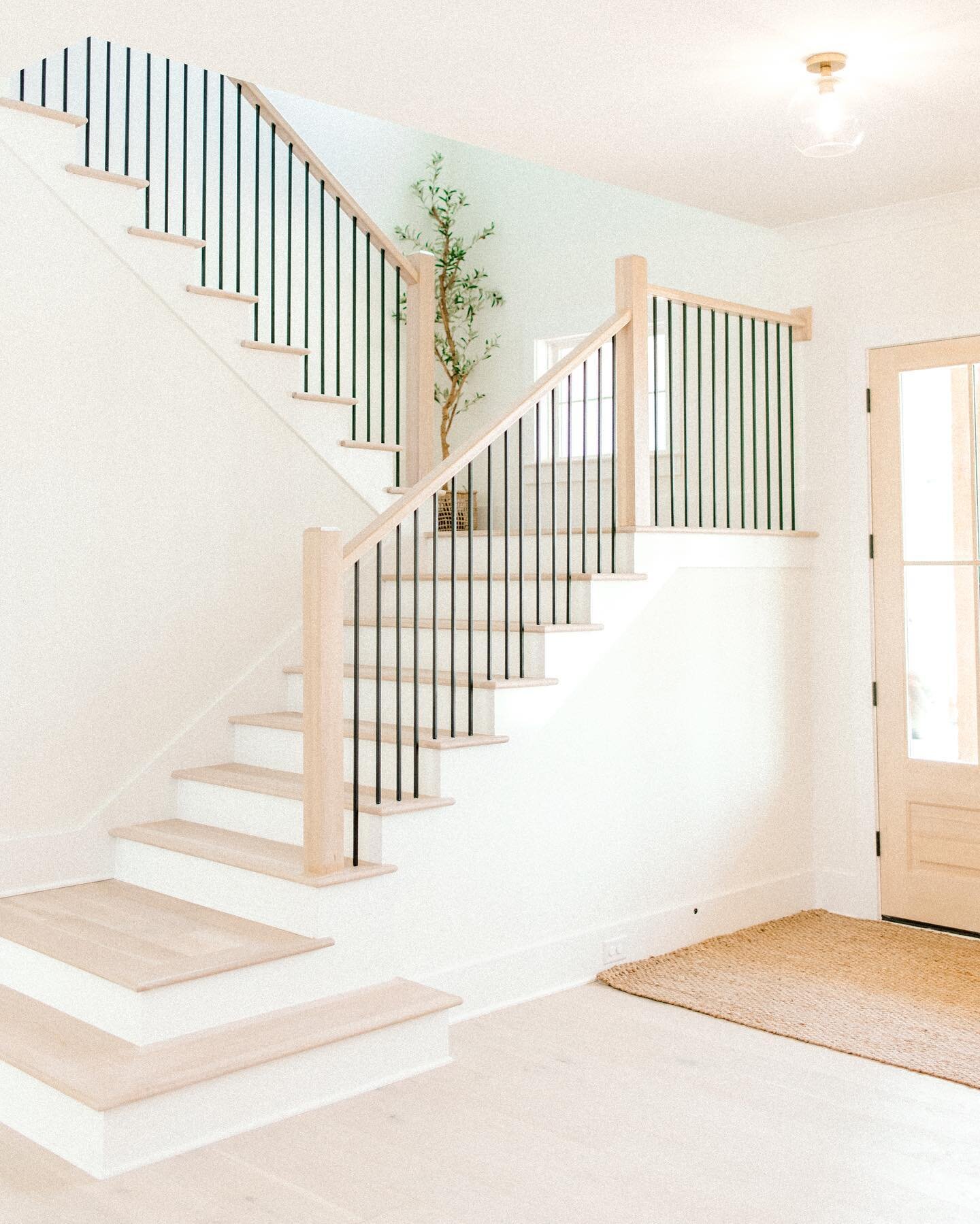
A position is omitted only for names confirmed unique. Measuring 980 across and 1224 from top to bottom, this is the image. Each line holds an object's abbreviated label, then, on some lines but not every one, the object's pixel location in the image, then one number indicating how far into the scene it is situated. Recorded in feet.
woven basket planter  21.07
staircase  9.98
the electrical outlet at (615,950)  13.96
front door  15.39
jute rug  11.85
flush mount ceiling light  11.62
